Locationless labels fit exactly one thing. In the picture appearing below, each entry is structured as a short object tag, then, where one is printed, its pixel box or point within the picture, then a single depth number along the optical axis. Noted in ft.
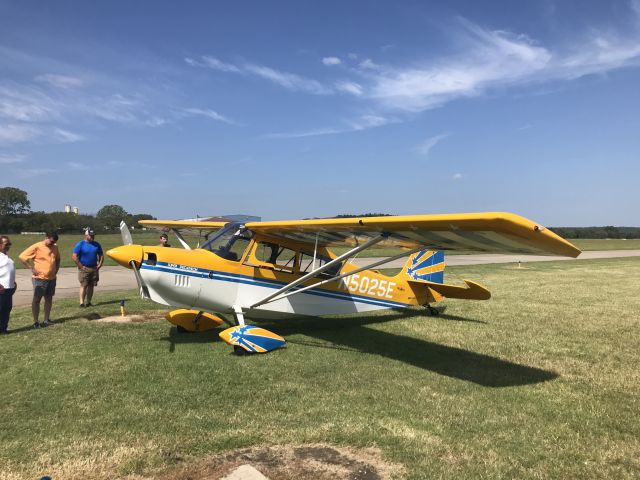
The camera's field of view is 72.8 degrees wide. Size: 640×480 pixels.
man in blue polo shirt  35.12
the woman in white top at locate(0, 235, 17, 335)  25.00
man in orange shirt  27.50
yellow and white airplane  19.07
